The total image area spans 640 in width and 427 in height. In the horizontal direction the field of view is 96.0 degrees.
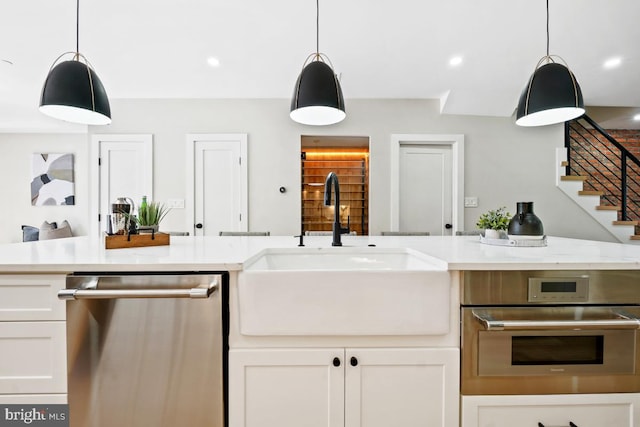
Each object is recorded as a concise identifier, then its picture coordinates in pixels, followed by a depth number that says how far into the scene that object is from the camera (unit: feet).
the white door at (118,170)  12.57
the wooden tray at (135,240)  4.39
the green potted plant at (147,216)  5.17
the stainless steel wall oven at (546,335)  3.23
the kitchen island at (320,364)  3.17
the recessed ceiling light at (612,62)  10.34
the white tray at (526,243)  4.57
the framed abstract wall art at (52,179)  16.48
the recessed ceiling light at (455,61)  10.40
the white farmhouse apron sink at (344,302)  3.19
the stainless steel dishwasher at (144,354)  3.14
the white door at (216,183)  12.73
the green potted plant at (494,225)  5.12
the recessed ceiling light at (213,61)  10.41
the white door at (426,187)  13.20
